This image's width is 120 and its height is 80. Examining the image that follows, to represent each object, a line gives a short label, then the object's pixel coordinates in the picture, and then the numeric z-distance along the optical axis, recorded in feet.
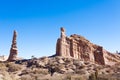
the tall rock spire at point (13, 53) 199.61
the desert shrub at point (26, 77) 132.60
